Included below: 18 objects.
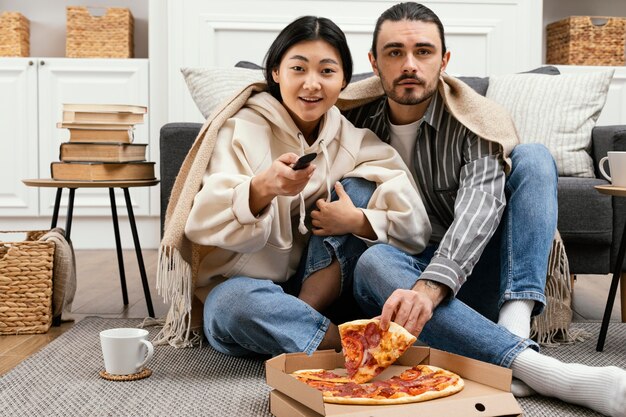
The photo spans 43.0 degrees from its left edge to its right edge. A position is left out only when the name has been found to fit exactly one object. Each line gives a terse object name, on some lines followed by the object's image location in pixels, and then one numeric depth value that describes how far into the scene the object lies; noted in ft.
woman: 4.99
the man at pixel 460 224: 4.45
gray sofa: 7.03
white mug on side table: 5.72
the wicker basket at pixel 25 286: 6.47
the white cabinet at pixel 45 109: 12.33
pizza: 3.86
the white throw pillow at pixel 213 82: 7.53
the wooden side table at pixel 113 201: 6.91
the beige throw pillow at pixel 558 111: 7.90
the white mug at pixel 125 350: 4.88
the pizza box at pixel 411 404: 3.74
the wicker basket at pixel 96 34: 12.41
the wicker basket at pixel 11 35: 12.44
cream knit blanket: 5.29
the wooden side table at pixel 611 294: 5.90
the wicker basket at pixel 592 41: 12.28
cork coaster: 4.94
